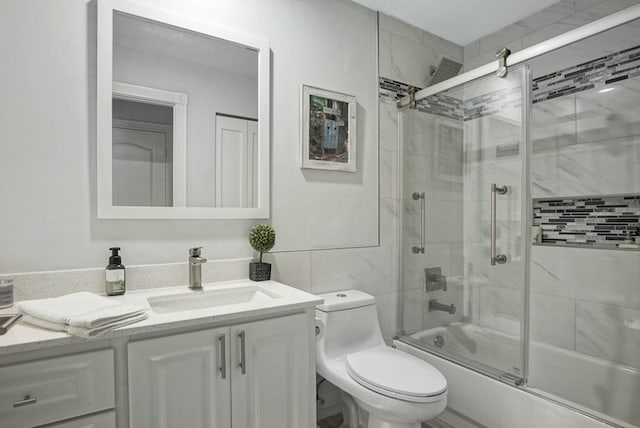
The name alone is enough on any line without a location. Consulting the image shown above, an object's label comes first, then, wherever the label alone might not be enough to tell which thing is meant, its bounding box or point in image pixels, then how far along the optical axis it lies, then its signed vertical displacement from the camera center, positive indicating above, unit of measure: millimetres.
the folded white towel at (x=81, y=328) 918 -316
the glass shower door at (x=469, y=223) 1677 -68
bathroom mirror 1380 +405
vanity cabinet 1026 -538
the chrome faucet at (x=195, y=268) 1456 -240
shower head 2402 +971
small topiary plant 1612 -125
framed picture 1868 +453
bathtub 1458 -840
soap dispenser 1309 -244
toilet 1375 -708
